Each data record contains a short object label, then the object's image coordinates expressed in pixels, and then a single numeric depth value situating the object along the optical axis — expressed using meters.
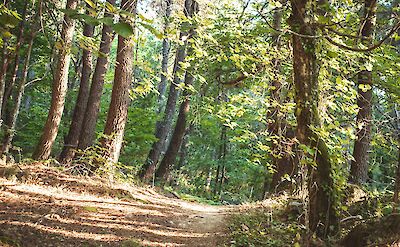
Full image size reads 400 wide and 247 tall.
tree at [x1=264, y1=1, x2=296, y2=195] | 9.84
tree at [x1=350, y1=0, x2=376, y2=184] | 9.65
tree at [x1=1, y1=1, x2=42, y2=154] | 8.38
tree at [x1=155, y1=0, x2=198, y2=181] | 15.15
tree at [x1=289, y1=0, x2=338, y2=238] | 5.71
